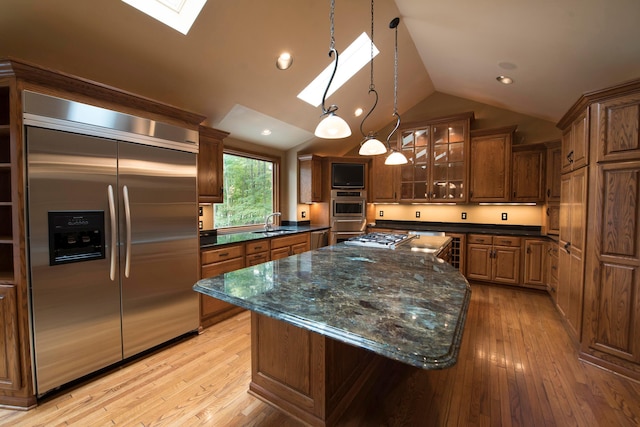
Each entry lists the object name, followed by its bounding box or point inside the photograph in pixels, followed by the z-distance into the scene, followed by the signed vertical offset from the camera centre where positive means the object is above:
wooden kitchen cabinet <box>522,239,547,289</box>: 3.83 -0.81
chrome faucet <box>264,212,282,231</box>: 4.33 -0.33
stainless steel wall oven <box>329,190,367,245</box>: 5.08 -0.17
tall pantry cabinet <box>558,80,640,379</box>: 2.00 -0.18
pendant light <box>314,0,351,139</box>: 1.76 +0.50
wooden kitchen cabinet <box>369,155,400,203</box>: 5.00 +0.43
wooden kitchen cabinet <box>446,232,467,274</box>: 4.27 -0.68
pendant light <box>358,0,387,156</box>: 2.43 +0.52
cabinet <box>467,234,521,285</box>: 4.01 -0.80
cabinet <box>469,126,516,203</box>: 4.15 +0.62
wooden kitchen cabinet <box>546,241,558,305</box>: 3.40 -0.83
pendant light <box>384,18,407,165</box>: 2.72 +0.46
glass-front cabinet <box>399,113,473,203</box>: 4.43 +0.74
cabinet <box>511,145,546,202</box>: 3.98 +0.46
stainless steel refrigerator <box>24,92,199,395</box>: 1.77 -0.22
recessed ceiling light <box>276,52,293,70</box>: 2.79 +1.48
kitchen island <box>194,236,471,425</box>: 0.90 -0.42
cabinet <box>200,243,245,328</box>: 2.83 -0.69
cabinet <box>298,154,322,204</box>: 4.86 +0.47
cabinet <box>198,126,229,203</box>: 3.15 +0.46
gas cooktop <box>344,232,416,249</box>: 2.56 -0.35
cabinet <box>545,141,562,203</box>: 3.78 +0.47
